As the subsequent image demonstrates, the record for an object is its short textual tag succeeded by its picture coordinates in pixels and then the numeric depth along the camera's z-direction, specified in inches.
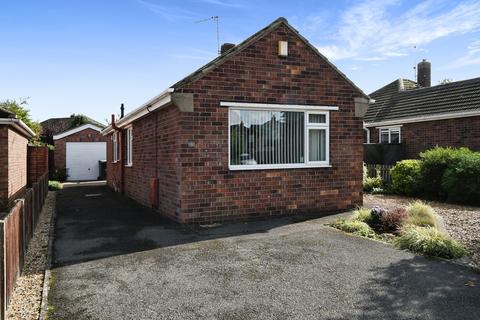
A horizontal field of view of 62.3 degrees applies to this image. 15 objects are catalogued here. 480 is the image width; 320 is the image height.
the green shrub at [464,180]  450.9
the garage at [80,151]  1057.5
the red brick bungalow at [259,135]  334.0
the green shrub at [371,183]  575.5
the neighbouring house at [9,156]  426.9
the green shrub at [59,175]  1007.3
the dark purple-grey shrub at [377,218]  315.3
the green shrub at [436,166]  494.0
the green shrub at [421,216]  298.0
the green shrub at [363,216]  325.7
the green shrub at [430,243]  239.3
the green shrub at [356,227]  294.1
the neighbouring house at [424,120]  640.4
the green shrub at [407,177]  522.0
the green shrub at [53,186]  737.0
